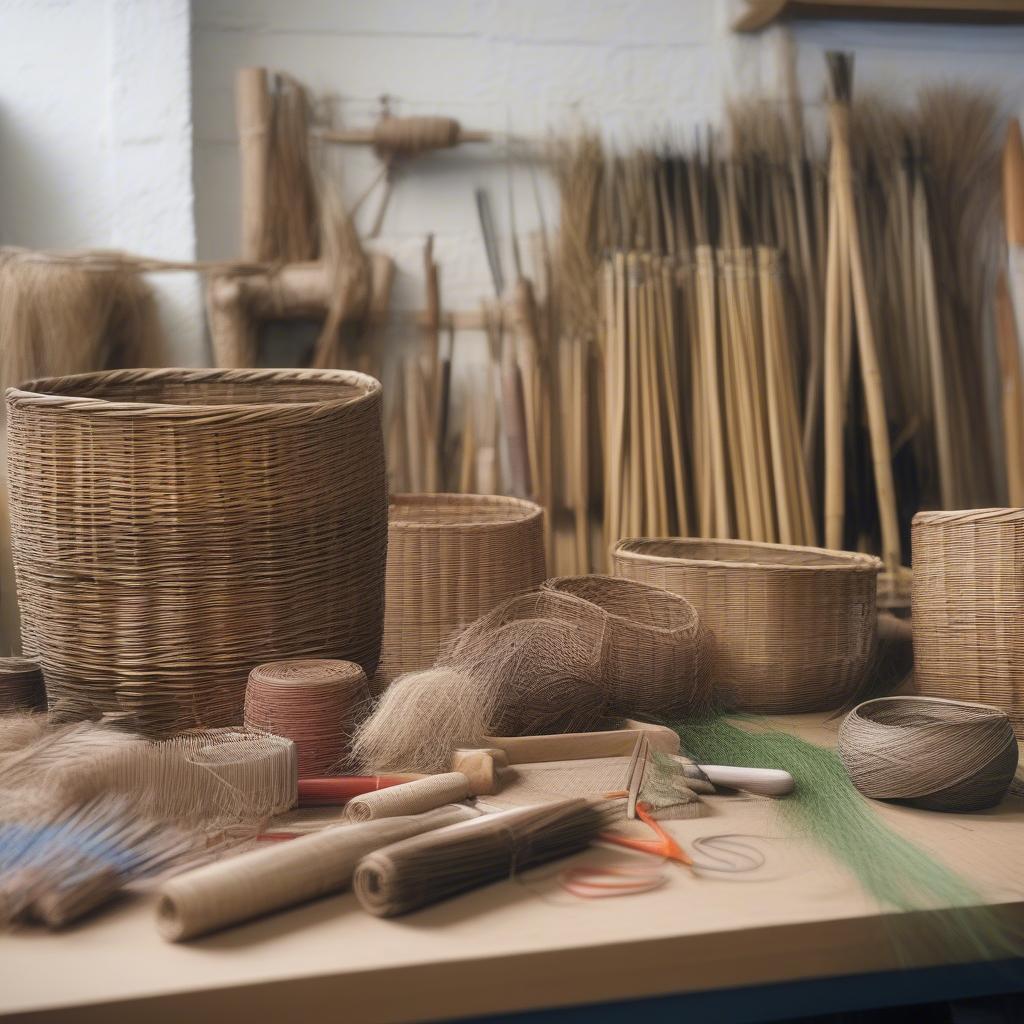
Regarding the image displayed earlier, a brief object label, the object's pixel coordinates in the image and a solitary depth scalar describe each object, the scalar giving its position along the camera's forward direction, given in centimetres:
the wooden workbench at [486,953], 73
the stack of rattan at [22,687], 115
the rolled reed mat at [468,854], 82
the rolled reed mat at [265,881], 78
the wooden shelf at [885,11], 285
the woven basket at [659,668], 135
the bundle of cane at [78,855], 81
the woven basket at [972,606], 135
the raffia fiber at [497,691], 110
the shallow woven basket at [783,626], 148
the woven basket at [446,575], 164
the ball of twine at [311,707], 107
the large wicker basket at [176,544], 111
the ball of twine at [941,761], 104
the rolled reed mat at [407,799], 98
